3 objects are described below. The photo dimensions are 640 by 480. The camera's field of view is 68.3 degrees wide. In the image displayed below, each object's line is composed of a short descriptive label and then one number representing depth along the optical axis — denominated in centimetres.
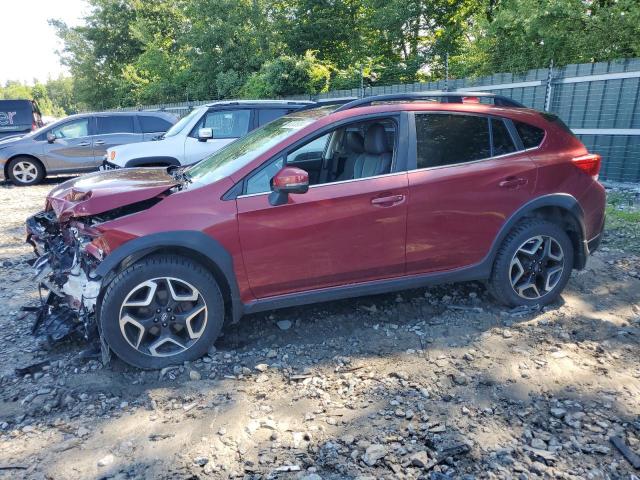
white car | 771
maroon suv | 314
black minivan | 1512
